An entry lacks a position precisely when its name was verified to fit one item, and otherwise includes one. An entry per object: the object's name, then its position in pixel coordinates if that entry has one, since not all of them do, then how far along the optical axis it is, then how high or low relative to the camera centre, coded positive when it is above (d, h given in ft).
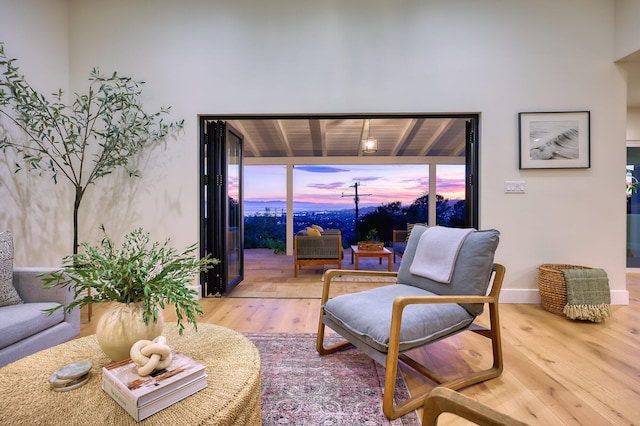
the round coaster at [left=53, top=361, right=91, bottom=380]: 3.11 -1.71
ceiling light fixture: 16.69 +3.81
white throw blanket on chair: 5.84 -0.85
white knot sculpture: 3.05 -1.52
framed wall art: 9.70 +2.37
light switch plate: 9.90 +0.83
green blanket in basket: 8.29 -2.38
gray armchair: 4.53 -1.80
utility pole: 26.23 +1.26
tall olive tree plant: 8.14 +2.68
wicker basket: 8.71 -2.28
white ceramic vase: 3.44 -1.39
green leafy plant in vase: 3.44 -0.97
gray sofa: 5.05 -2.01
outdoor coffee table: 14.98 -2.09
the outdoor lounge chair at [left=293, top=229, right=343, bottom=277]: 14.37 -1.81
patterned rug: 4.48 -3.11
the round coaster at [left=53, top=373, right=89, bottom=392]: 3.04 -1.81
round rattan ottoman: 2.68 -1.84
